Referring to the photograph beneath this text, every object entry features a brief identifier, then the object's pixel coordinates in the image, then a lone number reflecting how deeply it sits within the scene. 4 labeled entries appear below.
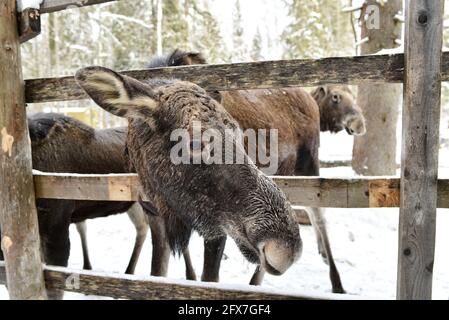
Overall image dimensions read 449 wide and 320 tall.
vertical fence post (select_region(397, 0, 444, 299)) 1.94
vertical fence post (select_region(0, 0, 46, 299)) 2.71
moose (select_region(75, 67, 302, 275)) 2.01
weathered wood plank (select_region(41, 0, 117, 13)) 2.60
